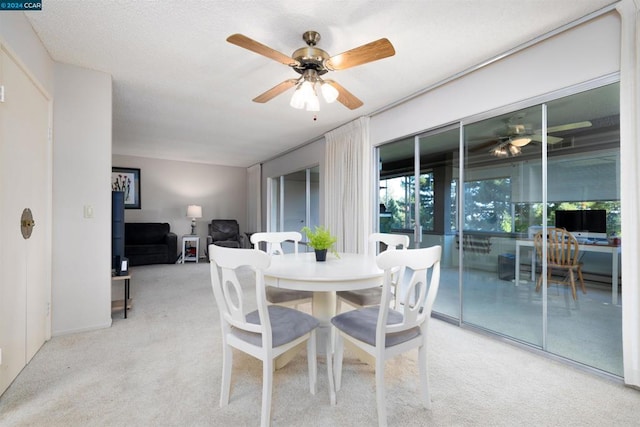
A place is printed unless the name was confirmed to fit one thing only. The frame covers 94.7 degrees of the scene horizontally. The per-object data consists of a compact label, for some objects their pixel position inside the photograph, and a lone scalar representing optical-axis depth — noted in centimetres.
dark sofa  601
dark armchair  684
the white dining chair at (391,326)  144
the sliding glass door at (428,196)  314
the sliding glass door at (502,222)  246
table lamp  677
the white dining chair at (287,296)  223
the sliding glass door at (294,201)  558
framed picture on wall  642
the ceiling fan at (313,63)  175
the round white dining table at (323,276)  167
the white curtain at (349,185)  389
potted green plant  221
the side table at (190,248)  649
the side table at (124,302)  303
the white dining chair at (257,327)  143
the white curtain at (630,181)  177
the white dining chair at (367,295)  216
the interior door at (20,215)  177
